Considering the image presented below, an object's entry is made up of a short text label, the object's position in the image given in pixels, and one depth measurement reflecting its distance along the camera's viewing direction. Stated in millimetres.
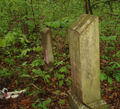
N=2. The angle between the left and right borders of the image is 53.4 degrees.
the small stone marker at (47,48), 4157
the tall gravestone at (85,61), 1759
